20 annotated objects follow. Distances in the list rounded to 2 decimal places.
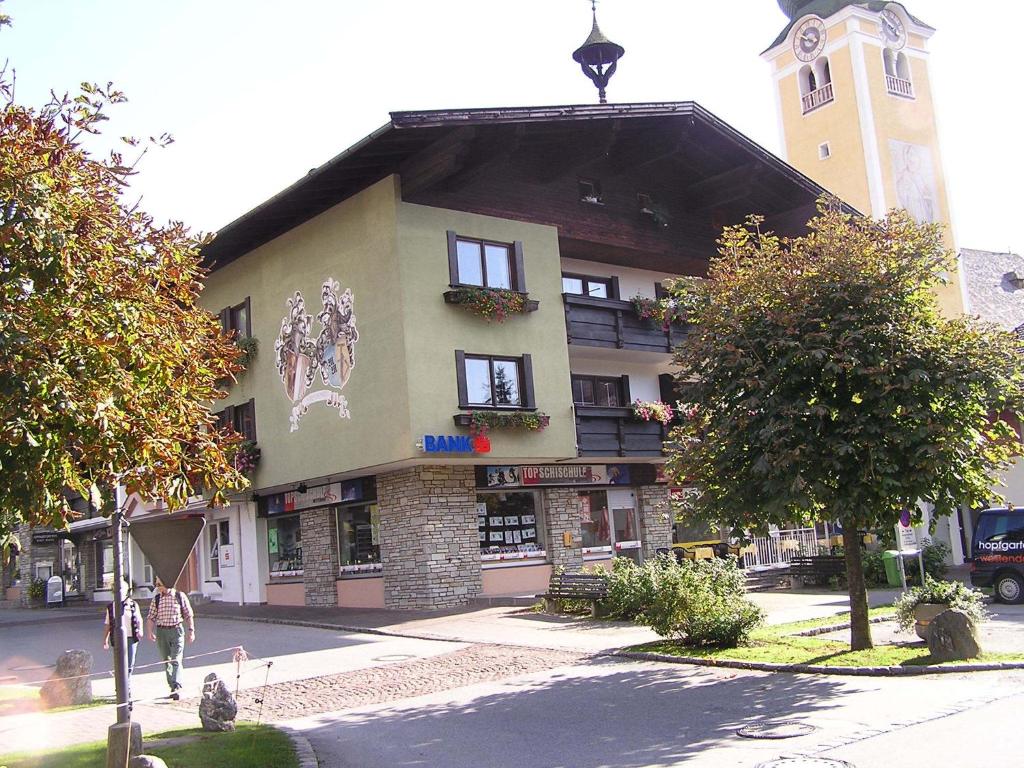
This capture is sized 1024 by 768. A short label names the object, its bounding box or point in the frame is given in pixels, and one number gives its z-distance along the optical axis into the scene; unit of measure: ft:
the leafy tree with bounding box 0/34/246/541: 21.07
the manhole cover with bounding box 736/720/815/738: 28.53
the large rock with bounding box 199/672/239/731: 32.73
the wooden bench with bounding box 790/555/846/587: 78.83
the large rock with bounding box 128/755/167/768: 24.44
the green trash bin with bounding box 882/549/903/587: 77.66
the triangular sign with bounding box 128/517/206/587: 25.29
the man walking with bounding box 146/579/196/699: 44.16
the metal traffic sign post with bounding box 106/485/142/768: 24.27
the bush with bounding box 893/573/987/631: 42.42
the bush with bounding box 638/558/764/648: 45.65
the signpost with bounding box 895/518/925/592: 67.56
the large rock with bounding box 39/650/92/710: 41.04
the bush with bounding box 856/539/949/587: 78.74
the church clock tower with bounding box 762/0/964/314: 131.85
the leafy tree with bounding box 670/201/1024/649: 39.47
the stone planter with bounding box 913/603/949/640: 42.80
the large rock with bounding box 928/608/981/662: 39.22
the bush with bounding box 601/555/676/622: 47.78
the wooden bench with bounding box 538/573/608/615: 62.08
